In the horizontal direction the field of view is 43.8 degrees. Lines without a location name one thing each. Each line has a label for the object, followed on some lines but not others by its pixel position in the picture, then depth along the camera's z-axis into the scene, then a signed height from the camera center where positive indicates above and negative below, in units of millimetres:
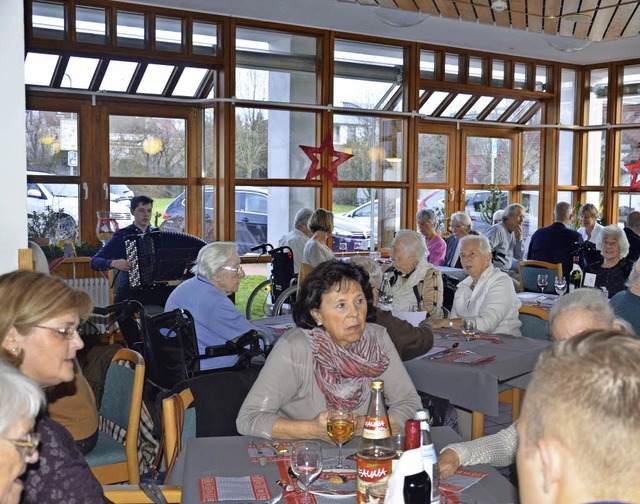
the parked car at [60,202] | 8734 +44
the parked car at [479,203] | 11602 +51
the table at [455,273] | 9120 -763
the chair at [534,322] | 5215 -764
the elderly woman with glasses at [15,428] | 1599 -451
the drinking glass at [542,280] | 6578 -611
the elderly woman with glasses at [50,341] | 2307 -436
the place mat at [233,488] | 2260 -824
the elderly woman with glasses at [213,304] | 5023 -623
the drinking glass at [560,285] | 6434 -635
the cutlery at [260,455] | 2555 -824
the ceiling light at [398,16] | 5809 +1401
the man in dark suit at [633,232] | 8945 -300
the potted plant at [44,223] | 8719 -186
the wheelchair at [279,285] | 8125 -855
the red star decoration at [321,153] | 10211 +620
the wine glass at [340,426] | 2525 -697
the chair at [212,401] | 3002 -754
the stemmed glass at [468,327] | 4805 -730
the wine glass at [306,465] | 2195 -717
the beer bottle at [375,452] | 2143 -692
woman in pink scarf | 3113 -637
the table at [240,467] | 2276 -823
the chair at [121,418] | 3553 -994
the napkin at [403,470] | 1900 -635
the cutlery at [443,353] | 4473 -838
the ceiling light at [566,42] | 7518 +1556
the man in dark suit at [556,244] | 9109 -438
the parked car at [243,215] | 9703 -110
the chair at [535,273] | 7828 -661
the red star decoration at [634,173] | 12023 +503
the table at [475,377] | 4184 -923
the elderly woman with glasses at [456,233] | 9805 -329
